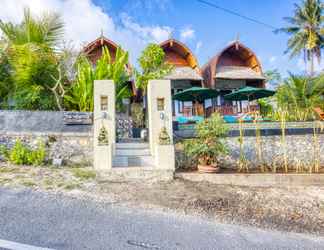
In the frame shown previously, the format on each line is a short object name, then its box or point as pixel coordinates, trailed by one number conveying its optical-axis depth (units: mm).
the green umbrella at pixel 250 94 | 11766
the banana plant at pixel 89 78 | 7812
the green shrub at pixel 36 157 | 6230
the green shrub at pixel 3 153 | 6434
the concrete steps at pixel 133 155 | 6082
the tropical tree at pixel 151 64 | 11858
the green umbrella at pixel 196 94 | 11586
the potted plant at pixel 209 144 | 6160
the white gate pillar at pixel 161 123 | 5824
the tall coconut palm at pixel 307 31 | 21656
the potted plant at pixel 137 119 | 9430
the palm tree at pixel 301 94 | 11281
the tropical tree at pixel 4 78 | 7840
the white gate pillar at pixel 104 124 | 5617
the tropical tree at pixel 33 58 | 7602
